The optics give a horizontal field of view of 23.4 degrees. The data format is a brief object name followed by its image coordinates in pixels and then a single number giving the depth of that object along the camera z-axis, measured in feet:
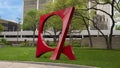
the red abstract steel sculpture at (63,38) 63.87
